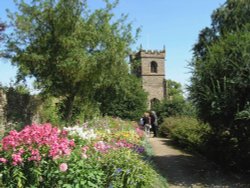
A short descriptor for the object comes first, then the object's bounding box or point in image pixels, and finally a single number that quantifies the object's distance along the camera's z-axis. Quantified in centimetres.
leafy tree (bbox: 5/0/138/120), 1222
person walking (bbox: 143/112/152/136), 1695
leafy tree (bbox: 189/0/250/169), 776
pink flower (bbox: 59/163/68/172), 429
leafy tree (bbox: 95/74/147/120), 2481
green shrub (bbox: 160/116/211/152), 1063
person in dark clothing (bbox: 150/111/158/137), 1767
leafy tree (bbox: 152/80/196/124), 2544
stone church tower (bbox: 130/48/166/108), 4649
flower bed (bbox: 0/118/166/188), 440
